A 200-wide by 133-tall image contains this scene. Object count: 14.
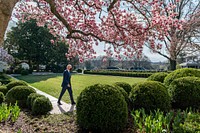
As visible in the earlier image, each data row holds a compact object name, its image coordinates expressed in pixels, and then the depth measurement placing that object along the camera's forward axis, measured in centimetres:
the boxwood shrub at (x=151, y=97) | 459
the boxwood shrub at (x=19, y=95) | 656
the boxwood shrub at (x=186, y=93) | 500
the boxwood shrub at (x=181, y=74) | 613
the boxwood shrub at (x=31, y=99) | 608
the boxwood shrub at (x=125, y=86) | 602
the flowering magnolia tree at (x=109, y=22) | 457
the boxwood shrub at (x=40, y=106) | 566
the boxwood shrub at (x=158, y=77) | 718
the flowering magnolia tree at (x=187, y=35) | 2000
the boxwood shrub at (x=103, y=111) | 388
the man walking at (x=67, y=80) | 749
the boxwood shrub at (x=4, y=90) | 812
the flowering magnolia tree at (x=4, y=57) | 2520
